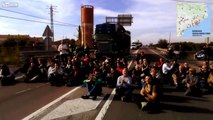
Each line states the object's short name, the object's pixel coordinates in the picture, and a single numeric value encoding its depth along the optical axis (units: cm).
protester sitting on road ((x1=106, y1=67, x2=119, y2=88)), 784
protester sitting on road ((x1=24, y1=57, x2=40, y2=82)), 912
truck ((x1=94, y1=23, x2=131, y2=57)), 1642
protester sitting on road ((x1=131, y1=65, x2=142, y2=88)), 756
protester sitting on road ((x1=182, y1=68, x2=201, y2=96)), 687
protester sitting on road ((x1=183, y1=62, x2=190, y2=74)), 814
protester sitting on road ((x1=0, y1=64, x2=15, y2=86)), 864
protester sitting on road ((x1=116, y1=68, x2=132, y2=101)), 613
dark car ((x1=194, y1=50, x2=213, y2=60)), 1881
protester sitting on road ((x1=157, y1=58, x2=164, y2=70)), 894
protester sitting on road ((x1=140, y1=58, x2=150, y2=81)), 791
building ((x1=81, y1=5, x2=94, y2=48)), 3397
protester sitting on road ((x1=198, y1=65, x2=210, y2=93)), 739
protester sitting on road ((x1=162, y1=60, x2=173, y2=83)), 840
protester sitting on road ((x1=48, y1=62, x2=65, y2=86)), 842
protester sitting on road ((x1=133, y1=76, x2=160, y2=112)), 524
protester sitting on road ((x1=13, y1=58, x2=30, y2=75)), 967
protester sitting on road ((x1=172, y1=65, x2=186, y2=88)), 777
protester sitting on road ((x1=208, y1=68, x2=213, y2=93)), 730
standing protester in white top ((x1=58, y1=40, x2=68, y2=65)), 1102
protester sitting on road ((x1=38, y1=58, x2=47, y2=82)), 932
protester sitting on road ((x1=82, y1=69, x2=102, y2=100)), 630
